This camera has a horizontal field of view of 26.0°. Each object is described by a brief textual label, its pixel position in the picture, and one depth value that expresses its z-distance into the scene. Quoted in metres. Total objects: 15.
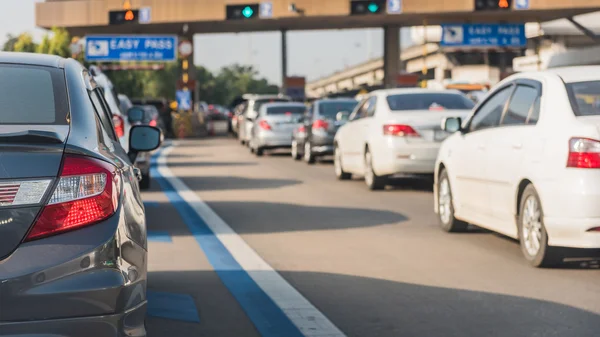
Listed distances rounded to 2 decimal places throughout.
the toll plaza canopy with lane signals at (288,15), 62.50
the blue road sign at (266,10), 60.06
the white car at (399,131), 17.83
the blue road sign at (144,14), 57.62
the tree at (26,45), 82.63
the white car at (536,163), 9.16
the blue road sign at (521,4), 59.62
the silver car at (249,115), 39.28
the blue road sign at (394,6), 59.50
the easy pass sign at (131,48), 66.38
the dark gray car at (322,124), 27.41
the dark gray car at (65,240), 4.64
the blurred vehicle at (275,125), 33.28
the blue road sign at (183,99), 62.12
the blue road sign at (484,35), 66.69
